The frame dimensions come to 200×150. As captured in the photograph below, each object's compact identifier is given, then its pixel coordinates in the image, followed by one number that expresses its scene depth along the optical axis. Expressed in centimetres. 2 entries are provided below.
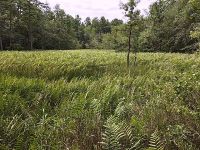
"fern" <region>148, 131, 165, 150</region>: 156
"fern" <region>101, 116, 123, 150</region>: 158
